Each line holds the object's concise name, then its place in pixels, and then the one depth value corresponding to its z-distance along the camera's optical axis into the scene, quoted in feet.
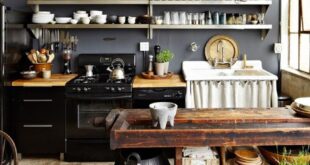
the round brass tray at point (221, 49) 15.43
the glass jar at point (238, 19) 14.65
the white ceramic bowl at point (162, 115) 6.00
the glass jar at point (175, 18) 14.73
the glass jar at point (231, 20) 14.69
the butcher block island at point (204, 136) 5.78
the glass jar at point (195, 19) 14.65
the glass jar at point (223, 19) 14.71
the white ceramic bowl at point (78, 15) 14.75
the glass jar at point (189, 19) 14.69
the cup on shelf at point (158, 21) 14.58
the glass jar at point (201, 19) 14.70
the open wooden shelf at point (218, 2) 14.26
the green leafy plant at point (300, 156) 5.78
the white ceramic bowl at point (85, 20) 14.49
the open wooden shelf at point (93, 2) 14.36
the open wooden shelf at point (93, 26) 14.37
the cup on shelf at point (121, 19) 14.51
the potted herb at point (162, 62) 14.53
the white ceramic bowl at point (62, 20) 14.60
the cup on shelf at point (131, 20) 14.53
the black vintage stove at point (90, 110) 13.06
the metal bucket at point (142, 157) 5.71
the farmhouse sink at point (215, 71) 13.46
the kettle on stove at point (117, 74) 13.89
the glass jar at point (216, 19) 14.75
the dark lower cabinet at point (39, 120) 13.26
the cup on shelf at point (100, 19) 14.48
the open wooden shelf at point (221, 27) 14.32
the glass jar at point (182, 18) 14.67
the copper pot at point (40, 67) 14.40
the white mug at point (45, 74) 14.02
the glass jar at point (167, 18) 14.75
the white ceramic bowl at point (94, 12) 14.83
